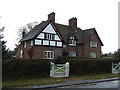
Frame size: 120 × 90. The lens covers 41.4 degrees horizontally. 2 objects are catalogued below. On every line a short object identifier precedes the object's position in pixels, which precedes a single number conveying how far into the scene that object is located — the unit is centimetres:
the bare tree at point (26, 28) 5804
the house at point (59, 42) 2842
